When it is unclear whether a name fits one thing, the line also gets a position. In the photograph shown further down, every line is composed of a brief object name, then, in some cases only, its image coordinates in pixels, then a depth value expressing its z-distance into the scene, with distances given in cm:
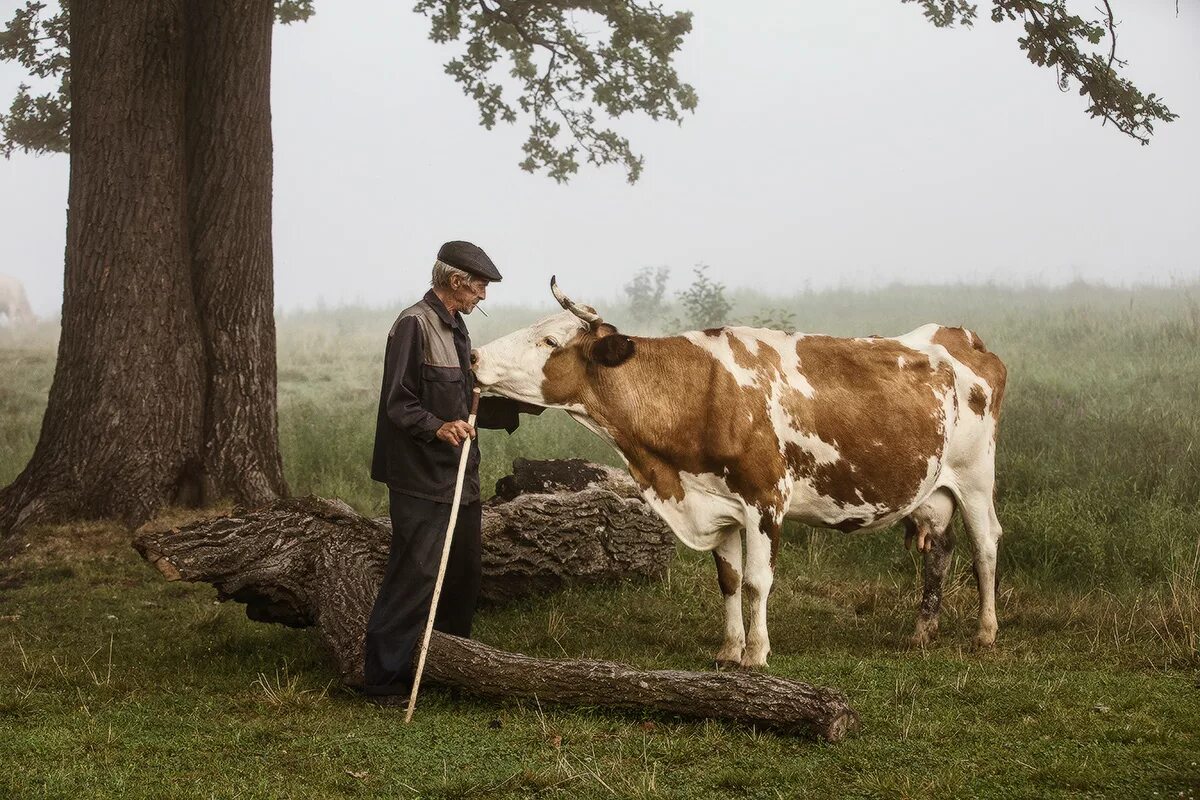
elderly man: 635
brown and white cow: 707
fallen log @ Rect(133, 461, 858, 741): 589
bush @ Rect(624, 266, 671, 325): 2645
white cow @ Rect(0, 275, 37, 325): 2861
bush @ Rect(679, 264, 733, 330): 1977
